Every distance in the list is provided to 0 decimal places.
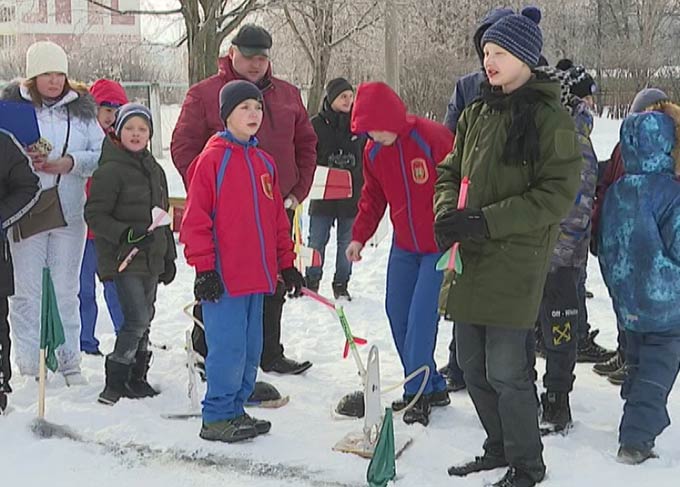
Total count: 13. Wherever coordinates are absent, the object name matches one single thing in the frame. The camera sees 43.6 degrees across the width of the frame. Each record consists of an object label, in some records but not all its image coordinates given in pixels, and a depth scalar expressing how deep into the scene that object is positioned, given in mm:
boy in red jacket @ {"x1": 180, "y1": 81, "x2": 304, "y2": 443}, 4074
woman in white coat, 5020
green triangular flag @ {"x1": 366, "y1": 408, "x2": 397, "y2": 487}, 3400
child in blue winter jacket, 3781
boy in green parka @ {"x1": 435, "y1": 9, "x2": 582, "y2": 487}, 3363
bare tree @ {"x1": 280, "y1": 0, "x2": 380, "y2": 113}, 17344
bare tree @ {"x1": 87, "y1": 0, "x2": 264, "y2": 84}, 12445
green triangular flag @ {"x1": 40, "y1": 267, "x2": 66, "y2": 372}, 4469
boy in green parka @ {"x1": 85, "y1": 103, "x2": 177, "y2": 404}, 4754
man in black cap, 4953
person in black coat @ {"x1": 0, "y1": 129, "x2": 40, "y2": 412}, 4520
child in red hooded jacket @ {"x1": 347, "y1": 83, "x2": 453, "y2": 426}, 4357
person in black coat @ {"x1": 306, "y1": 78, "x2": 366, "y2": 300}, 7754
